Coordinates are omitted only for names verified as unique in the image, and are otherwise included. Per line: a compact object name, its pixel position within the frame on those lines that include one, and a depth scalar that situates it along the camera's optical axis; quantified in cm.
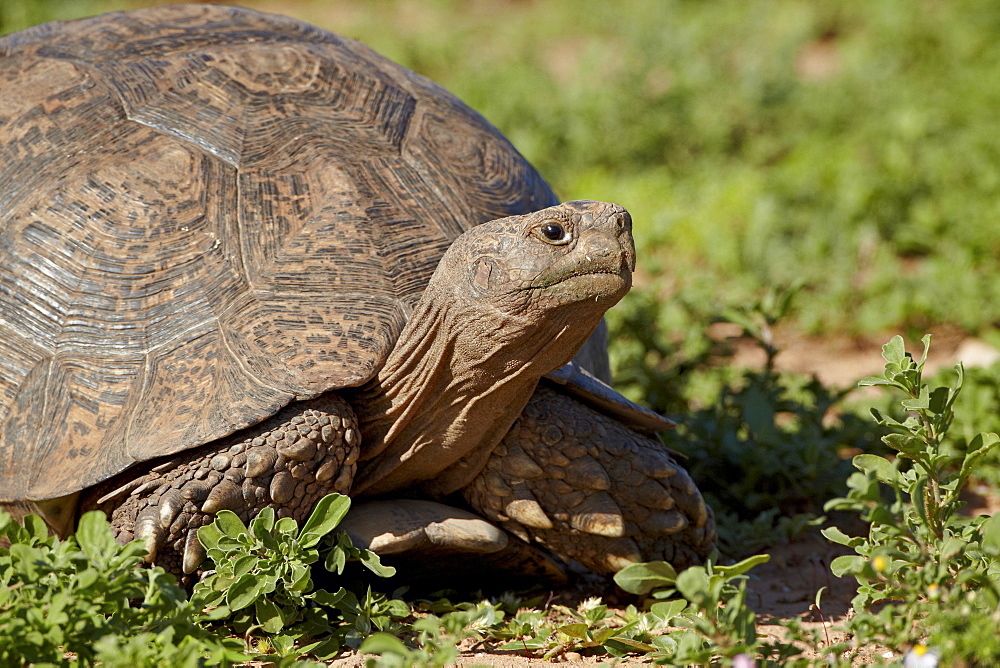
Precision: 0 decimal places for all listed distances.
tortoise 530
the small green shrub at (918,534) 432
